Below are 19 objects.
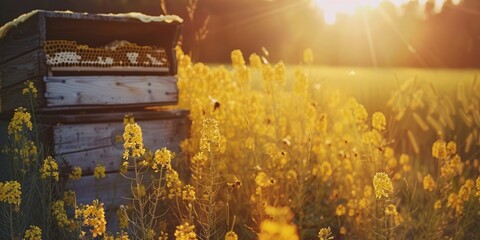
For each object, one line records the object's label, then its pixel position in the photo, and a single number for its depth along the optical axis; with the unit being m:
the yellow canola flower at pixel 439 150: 3.12
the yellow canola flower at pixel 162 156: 2.21
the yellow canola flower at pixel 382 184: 2.08
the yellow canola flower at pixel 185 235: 2.00
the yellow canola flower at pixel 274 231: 2.77
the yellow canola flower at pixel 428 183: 3.40
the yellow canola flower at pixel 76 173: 3.09
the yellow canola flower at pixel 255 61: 3.92
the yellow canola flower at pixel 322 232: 1.99
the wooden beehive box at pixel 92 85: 3.19
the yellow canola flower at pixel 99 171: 3.14
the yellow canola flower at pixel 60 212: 2.73
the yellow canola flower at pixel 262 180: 2.85
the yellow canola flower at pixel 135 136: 2.15
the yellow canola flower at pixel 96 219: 2.06
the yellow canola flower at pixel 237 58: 3.85
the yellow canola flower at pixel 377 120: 3.09
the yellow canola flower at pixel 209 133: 2.20
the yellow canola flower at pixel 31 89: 3.01
